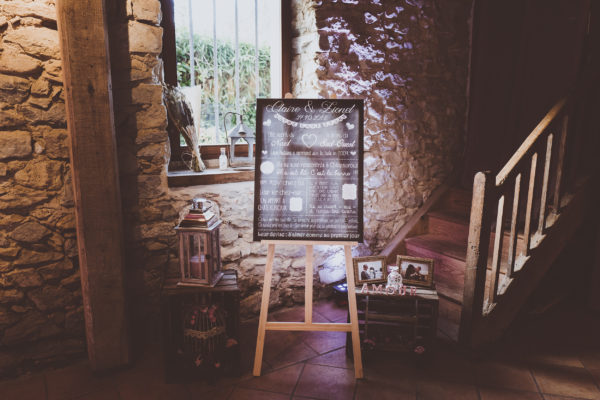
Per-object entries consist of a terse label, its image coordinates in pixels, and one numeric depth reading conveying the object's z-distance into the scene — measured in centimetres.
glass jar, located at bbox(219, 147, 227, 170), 304
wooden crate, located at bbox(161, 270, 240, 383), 239
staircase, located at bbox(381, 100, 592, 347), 255
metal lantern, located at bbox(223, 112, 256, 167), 304
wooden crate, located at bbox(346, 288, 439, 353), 256
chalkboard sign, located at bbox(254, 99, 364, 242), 246
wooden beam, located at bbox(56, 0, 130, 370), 211
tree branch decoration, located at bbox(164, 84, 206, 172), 277
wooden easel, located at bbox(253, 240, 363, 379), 246
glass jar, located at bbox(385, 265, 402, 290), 263
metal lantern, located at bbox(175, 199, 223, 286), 238
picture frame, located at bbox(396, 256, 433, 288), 270
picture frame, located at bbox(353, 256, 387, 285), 274
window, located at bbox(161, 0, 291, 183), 297
